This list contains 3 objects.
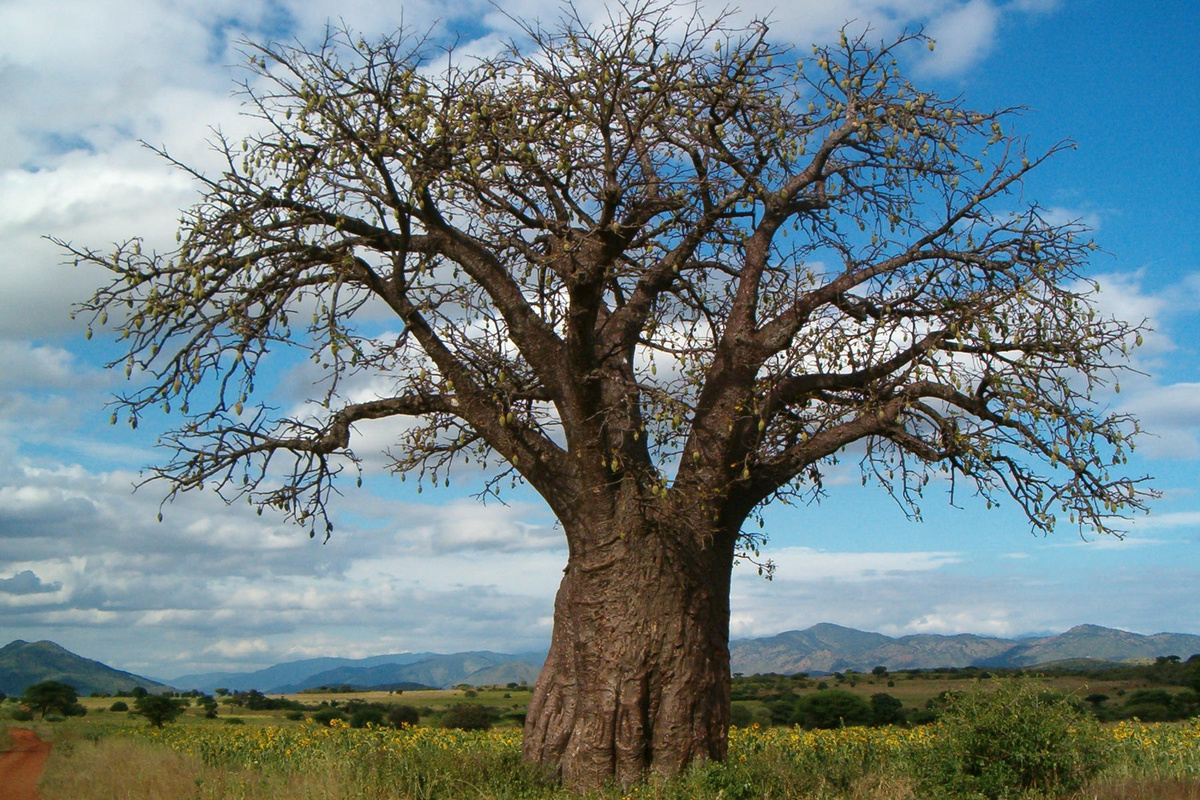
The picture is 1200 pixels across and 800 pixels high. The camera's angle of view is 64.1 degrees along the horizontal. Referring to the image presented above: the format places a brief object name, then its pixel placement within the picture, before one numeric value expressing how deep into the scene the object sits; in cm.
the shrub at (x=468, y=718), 2789
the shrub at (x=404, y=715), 2995
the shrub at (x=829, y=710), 3197
